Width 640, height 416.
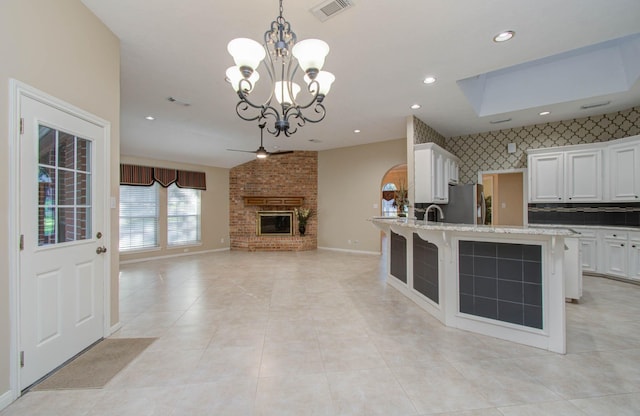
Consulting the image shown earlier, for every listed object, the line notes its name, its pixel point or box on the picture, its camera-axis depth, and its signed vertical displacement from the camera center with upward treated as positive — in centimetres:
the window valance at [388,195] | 1111 +55
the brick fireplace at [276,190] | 807 +57
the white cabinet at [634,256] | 422 -75
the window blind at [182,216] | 718 -14
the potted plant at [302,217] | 796 -21
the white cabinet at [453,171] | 551 +75
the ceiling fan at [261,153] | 504 +103
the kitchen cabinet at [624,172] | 434 +57
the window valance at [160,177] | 623 +83
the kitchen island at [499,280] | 234 -68
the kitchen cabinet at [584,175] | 477 +56
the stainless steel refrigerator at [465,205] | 485 +6
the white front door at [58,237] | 187 -19
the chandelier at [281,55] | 192 +107
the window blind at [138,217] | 639 -15
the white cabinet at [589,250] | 473 -73
